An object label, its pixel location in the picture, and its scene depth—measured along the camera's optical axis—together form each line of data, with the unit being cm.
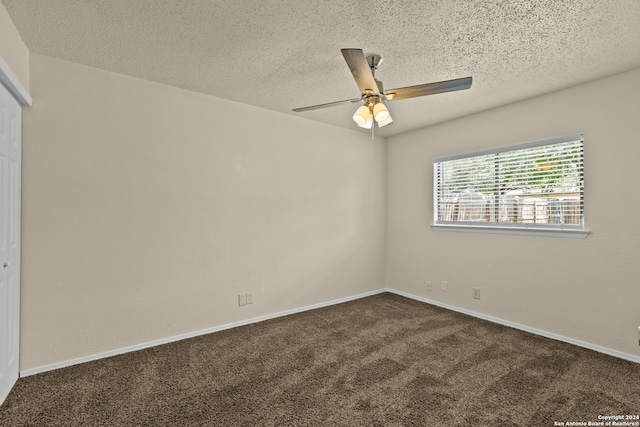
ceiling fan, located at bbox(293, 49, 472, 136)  200
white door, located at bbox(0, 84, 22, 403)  195
